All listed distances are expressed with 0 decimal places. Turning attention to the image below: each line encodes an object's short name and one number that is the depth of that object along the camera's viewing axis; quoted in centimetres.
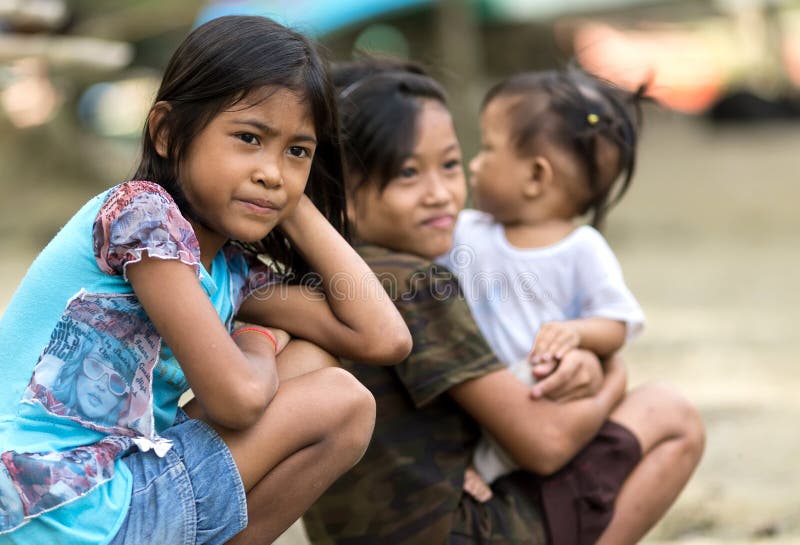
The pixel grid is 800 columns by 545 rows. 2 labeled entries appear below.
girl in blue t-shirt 337
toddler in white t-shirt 372
